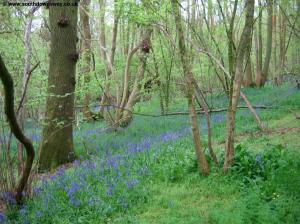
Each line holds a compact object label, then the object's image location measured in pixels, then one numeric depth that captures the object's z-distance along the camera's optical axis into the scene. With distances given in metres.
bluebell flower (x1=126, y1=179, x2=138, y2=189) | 4.90
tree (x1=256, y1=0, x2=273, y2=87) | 17.06
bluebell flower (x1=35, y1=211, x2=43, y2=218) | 4.55
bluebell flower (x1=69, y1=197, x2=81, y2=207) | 4.60
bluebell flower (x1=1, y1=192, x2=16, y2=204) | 5.04
